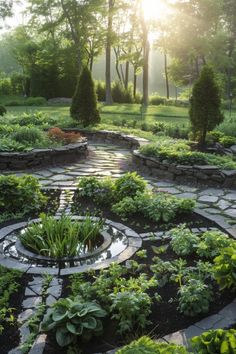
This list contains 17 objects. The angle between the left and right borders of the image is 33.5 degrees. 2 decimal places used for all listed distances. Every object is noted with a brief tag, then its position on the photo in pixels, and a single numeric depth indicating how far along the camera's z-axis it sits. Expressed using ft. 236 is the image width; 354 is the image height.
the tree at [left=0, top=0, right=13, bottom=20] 83.20
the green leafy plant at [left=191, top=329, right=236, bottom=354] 6.39
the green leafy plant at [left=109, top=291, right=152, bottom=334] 8.51
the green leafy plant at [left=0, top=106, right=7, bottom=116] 44.80
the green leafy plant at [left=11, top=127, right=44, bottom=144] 27.35
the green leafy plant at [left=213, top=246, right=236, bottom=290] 9.52
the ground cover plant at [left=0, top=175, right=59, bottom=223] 15.69
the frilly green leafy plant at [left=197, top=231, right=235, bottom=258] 11.56
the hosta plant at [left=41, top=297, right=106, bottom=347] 8.00
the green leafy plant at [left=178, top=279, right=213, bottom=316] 9.05
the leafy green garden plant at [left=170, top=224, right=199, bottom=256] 11.94
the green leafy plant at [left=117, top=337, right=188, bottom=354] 6.52
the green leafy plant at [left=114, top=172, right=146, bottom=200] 17.01
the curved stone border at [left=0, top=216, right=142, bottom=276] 11.05
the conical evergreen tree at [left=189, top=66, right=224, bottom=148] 26.81
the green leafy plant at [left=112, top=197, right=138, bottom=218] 15.64
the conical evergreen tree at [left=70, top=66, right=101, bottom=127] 37.86
